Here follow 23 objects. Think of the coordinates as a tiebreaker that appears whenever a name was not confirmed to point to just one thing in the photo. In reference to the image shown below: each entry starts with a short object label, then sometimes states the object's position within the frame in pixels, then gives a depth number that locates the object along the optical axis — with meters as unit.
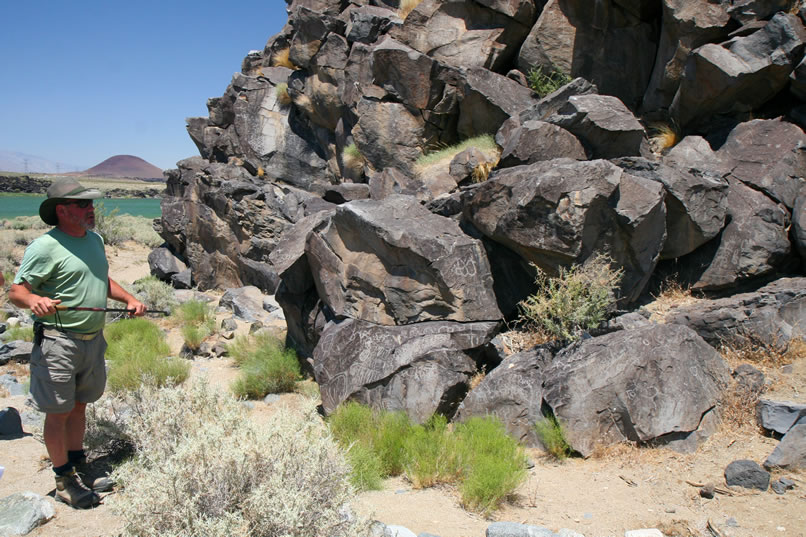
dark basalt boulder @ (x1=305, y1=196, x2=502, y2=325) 6.84
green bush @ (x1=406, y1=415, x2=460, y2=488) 4.96
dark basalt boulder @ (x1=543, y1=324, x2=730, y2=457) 5.40
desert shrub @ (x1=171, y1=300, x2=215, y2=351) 10.12
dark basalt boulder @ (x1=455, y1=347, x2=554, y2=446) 5.92
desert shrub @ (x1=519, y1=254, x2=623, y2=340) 6.39
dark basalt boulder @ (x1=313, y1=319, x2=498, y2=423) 6.34
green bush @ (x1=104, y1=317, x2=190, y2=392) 7.50
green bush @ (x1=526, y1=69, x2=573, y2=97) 10.47
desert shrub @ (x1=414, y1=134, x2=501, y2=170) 9.76
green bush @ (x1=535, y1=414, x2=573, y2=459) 5.48
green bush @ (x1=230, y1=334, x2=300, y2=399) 7.90
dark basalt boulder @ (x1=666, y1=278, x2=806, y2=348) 6.25
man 4.04
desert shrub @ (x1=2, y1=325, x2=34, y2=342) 10.46
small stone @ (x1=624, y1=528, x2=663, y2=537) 4.12
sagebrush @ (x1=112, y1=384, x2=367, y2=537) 2.97
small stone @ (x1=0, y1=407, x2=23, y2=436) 5.66
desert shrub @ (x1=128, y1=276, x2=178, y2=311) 13.45
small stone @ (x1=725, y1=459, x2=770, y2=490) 4.63
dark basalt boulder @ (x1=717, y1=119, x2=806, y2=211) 7.40
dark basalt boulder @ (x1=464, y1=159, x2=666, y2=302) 6.39
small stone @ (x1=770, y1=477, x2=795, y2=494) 4.54
